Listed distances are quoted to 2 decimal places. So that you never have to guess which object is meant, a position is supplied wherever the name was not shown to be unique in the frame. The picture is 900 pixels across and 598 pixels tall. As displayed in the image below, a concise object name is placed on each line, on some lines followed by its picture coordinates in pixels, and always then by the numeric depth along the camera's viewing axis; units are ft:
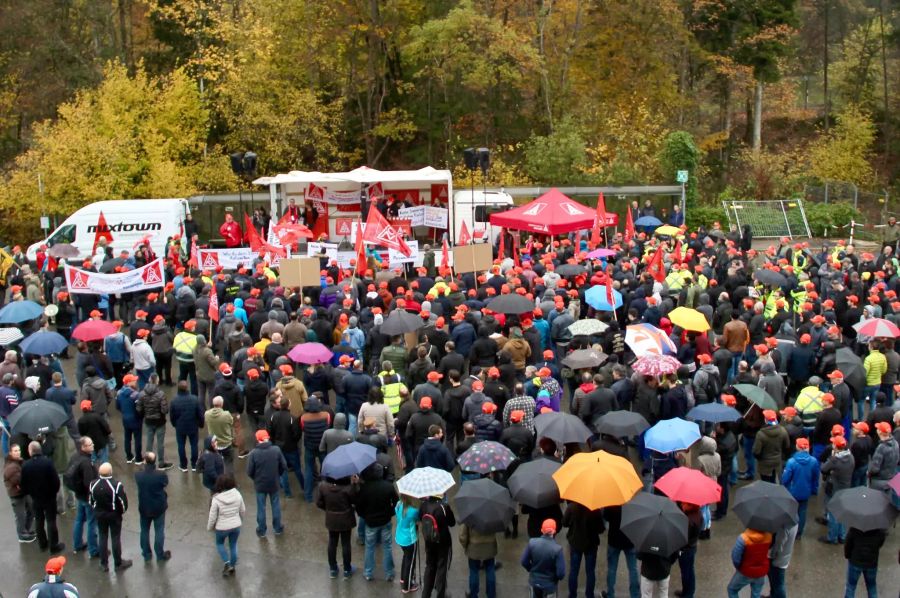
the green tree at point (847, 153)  131.95
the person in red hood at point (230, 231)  86.69
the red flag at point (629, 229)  79.84
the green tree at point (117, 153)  102.83
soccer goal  112.06
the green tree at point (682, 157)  111.04
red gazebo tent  76.84
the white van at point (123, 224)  85.81
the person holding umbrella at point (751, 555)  34.01
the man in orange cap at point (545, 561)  33.60
